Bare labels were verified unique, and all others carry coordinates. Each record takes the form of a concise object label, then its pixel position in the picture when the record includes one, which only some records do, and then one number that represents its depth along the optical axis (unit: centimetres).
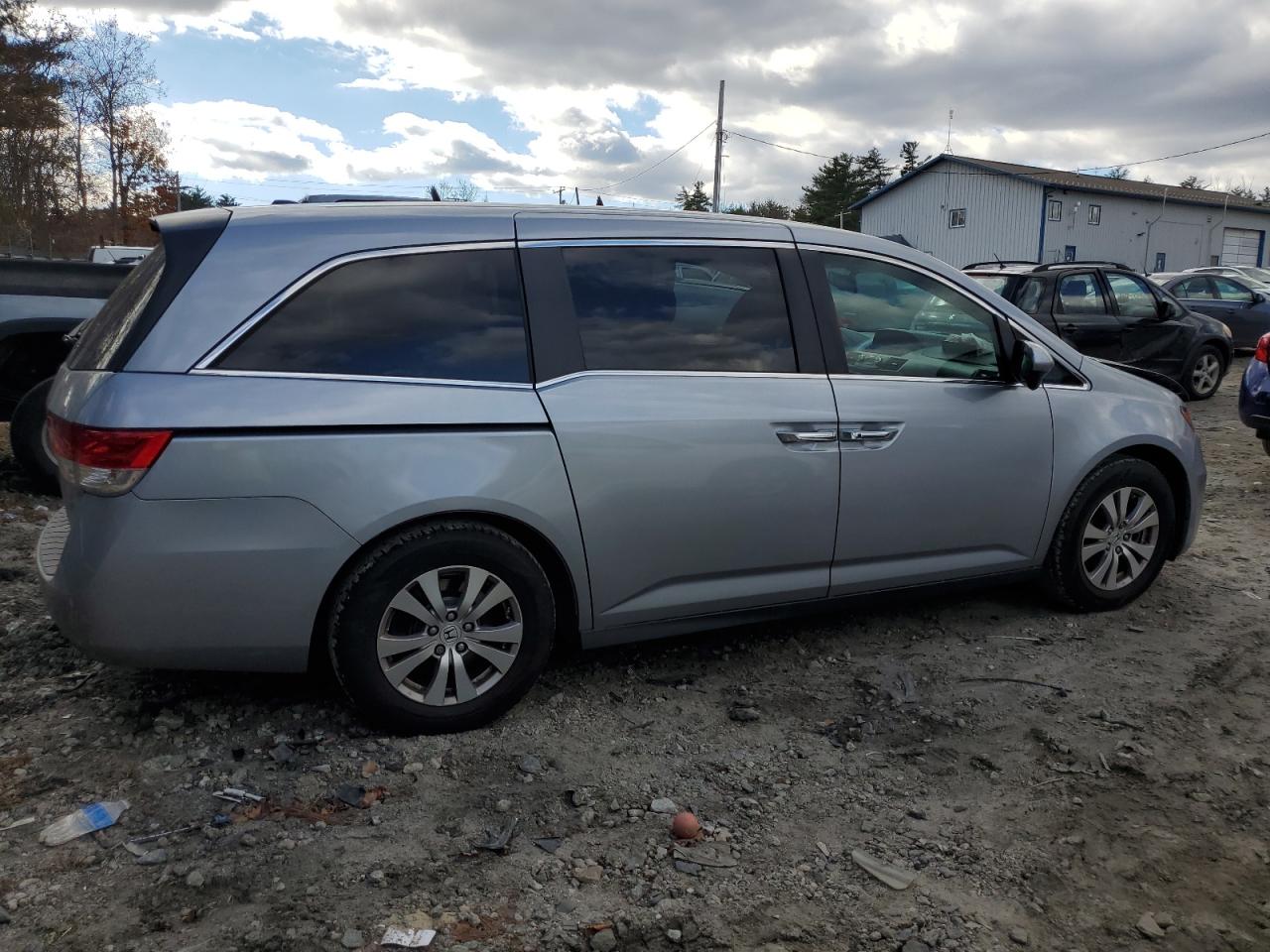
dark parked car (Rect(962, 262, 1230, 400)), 1093
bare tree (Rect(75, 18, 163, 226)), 4909
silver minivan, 305
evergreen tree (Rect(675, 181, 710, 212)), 6775
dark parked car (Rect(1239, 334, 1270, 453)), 724
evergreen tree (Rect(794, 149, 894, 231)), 7025
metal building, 3981
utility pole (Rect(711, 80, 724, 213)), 3406
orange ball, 294
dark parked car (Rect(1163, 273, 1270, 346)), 1642
